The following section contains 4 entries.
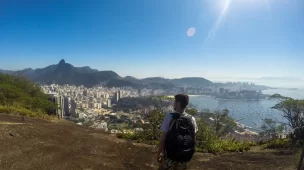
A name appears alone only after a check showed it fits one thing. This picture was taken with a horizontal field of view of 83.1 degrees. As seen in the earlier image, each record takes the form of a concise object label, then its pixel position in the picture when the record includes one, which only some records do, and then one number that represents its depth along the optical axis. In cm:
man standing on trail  186
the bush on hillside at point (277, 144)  542
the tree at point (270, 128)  1337
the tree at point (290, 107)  897
